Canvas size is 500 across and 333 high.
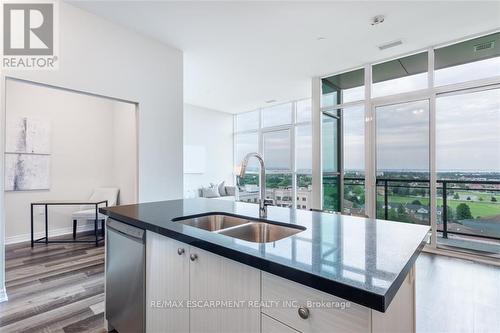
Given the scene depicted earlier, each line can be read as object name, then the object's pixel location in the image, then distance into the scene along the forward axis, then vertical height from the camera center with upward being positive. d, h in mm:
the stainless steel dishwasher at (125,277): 1492 -706
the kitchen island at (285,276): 744 -396
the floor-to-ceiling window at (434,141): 3361 +417
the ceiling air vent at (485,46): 3276 +1657
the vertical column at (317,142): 4859 +526
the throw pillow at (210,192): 6590 -625
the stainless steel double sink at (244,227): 1479 -378
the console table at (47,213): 3863 -710
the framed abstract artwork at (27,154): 3926 +249
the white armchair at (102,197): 4242 -516
